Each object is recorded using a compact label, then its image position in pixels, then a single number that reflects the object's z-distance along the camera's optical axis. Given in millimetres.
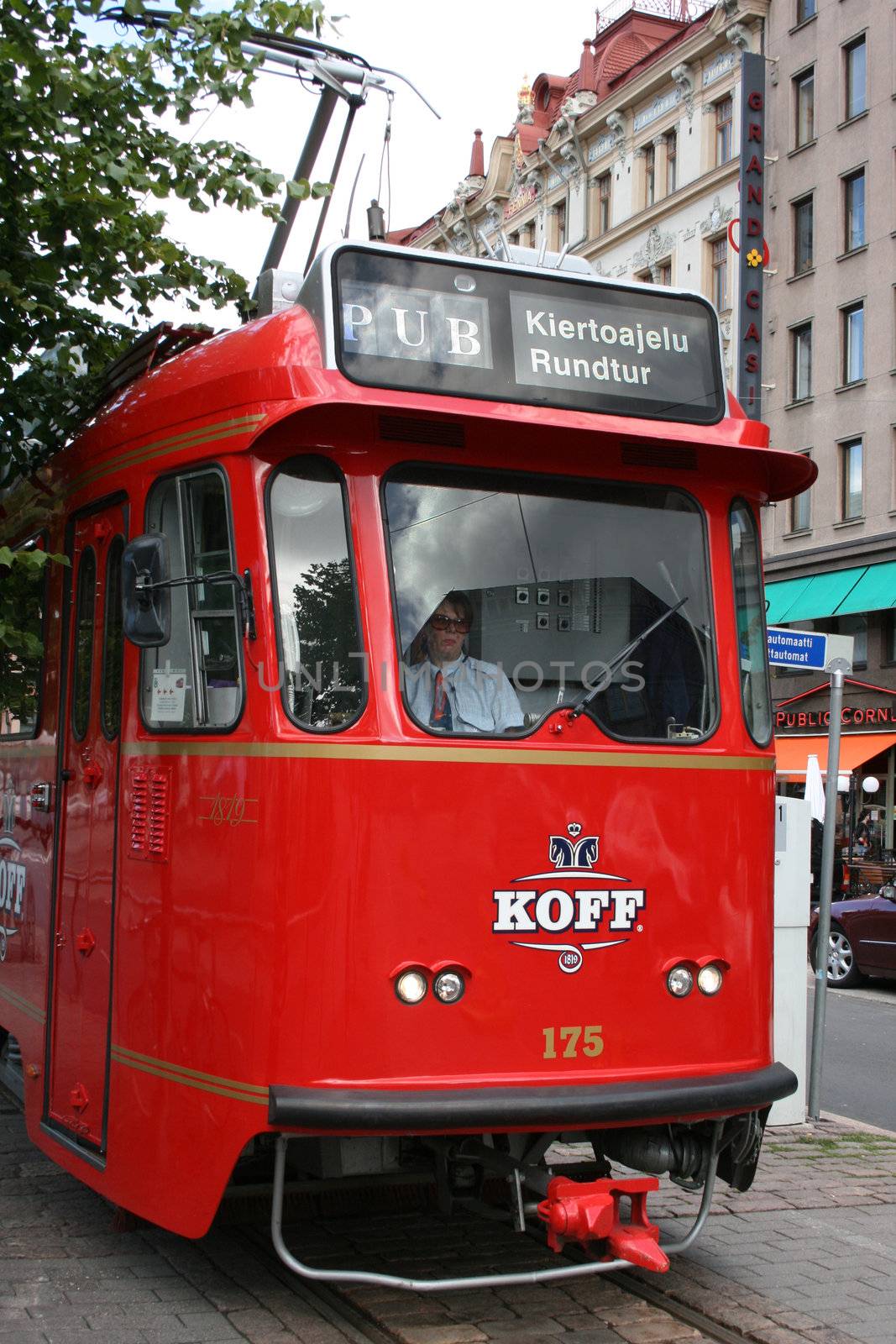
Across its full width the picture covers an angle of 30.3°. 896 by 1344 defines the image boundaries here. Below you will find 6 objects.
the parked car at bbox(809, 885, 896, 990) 16781
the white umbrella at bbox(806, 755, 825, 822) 22156
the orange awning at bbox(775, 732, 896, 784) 32938
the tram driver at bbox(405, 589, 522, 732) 5344
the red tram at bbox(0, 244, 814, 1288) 5164
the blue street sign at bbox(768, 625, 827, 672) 10031
